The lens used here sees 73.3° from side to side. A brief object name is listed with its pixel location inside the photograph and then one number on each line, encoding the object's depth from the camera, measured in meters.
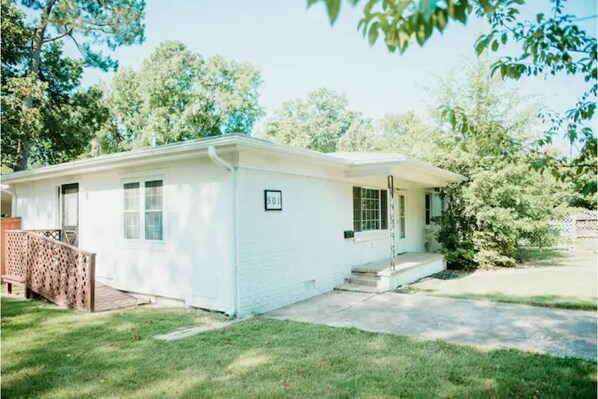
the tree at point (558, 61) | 2.68
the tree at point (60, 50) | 15.87
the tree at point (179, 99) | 26.83
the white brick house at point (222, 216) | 6.54
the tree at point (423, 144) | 13.13
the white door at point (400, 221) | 12.06
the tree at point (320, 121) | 40.00
